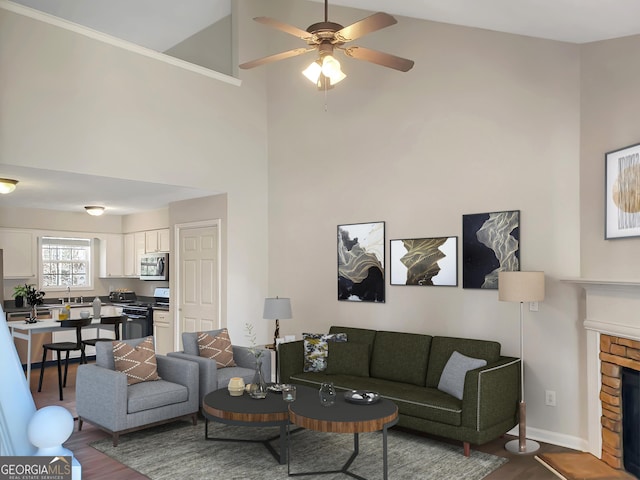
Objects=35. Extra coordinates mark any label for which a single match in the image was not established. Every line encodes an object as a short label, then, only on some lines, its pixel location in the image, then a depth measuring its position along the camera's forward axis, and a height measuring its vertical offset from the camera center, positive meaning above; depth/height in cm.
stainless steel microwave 777 -15
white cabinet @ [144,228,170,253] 786 +25
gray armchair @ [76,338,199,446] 415 -119
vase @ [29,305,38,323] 604 -71
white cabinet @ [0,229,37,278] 741 +7
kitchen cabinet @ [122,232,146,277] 843 +9
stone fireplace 346 -73
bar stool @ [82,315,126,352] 607 -79
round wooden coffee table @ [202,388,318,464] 371 -116
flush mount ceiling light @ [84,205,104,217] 741 +70
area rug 362 -155
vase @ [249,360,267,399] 411 -107
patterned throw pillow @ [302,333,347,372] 526 -99
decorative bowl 379 -108
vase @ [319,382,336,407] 372 -104
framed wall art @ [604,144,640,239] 349 +42
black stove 764 -82
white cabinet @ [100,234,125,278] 868 +1
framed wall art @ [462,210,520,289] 451 +6
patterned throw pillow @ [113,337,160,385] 450 -94
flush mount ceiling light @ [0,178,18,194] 514 +74
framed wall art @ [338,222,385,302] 553 -9
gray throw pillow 414 -99
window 820 -8
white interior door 643 -30
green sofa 390 -113
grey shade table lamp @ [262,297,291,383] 548 -58
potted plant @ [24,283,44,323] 629 -54
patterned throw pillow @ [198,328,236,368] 513 -94
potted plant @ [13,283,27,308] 711 -51
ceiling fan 322 +140
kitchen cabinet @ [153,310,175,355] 741 -110
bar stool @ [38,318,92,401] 572 -104
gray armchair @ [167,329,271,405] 480 -111
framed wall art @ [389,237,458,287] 493 -7
